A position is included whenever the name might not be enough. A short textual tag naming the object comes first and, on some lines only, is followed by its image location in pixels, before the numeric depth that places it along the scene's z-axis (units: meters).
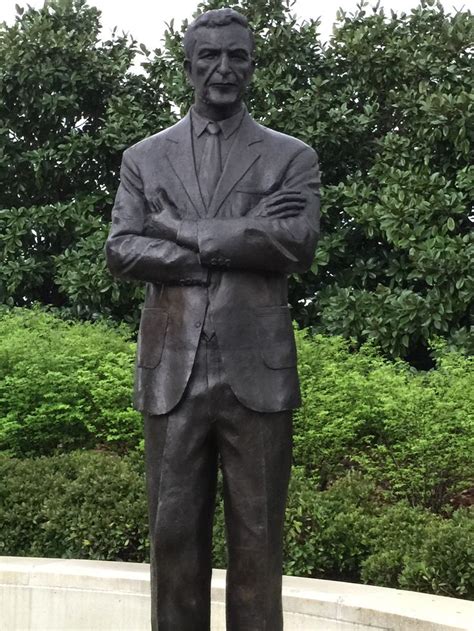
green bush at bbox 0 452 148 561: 7.29
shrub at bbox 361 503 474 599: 6.11
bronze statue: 4.03
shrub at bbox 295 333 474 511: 7.80
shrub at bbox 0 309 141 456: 9.47
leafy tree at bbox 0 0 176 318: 13.52
